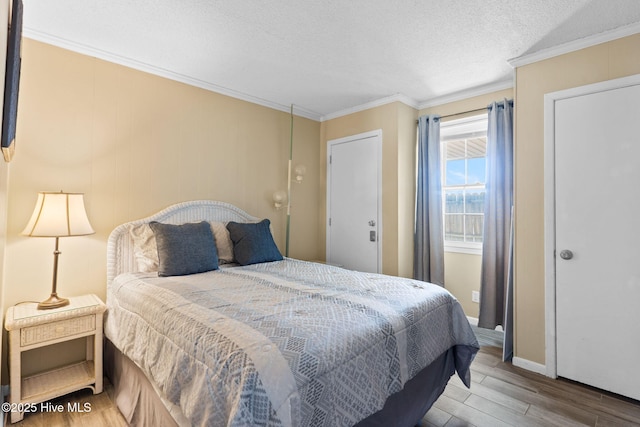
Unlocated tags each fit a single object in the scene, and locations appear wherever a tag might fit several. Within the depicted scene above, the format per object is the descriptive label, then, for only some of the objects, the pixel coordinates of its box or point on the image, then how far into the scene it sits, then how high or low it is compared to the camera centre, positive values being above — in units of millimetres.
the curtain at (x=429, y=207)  3508 +126
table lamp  2039 -37
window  3479 +423
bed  1108 -523
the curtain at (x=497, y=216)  3051 +29
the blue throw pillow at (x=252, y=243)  2807 -240
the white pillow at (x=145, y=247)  2492 -250
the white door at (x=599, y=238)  2133 -129
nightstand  1884 -780
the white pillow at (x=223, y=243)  2842 -238
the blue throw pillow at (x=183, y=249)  2346 -250
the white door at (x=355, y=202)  3721 +194
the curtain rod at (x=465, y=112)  3341 +1145
